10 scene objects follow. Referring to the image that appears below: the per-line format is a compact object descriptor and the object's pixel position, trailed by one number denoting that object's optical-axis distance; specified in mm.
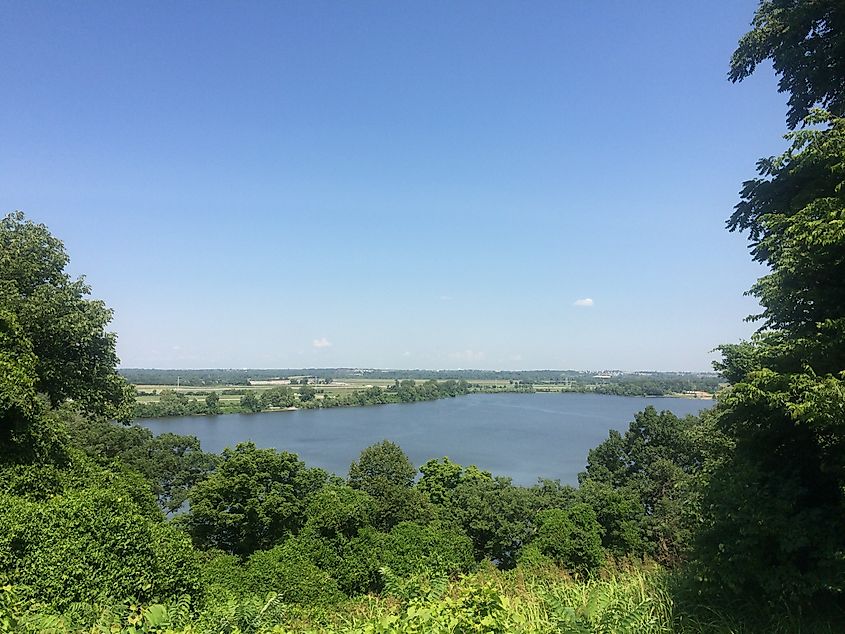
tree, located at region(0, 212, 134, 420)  9266
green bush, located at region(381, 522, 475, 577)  13711
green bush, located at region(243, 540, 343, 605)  11039
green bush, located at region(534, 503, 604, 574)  15473
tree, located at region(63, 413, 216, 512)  22828
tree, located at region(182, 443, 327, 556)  16000
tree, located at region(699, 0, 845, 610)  5023
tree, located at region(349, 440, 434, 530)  19109
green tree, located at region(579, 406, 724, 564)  17766
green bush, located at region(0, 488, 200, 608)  5176
